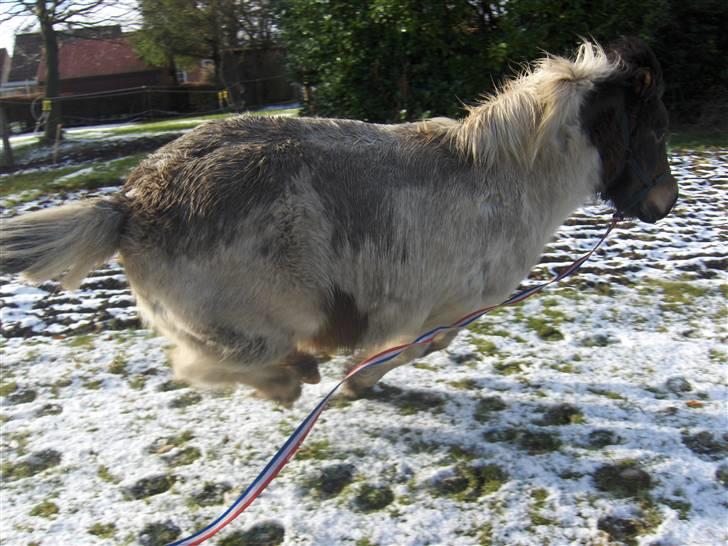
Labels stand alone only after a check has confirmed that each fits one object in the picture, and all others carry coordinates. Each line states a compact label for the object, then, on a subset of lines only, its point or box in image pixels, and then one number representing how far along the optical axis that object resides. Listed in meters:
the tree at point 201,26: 19.72
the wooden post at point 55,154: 12.33
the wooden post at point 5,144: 12.00
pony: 2.75
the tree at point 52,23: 15.09
